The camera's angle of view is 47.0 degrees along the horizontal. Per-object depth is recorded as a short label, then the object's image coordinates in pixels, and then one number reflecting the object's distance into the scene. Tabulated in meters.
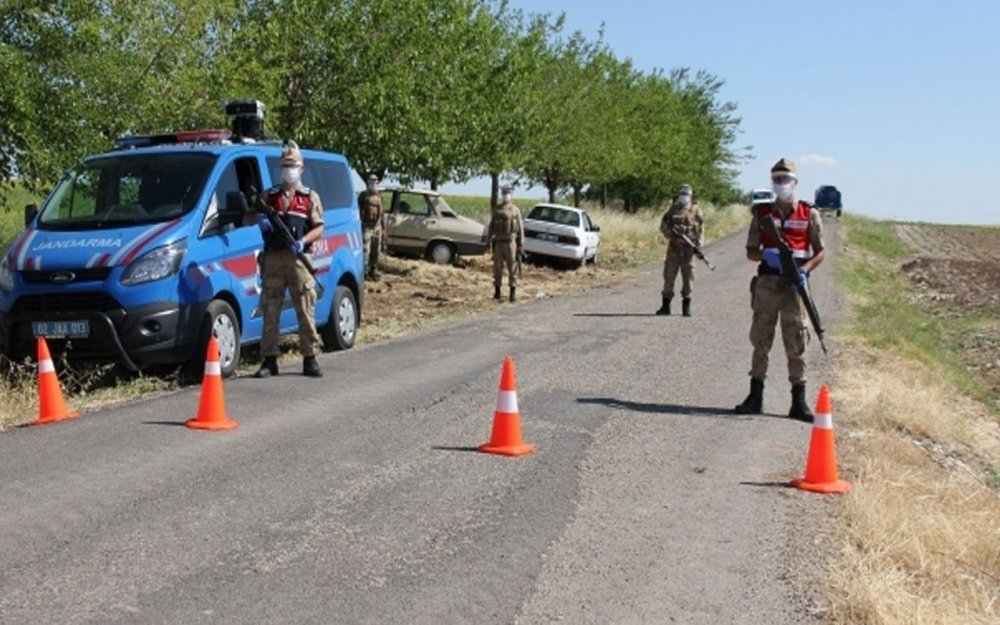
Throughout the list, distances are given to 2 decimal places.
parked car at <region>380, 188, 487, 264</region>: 26.91
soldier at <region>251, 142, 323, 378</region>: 10.30
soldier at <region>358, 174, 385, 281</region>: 22.33
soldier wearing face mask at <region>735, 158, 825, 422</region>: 9.30
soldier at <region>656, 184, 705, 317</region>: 16.84
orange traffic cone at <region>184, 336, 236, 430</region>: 8.15
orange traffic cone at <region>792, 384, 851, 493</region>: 7.17
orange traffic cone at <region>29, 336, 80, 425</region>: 8.55
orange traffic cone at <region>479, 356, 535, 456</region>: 7.66
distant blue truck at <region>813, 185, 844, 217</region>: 98.00
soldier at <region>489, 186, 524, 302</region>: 19.20
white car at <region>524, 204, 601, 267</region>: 28.83
